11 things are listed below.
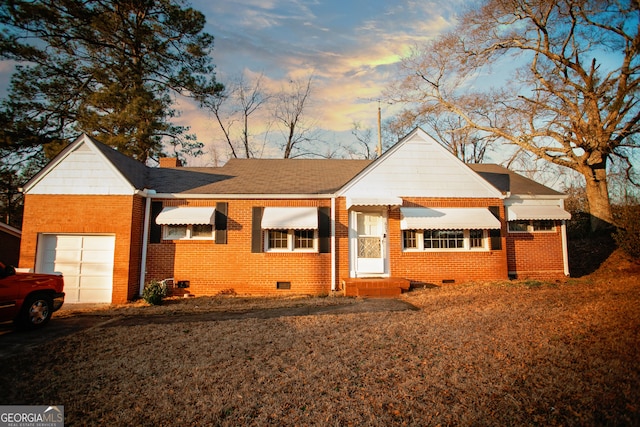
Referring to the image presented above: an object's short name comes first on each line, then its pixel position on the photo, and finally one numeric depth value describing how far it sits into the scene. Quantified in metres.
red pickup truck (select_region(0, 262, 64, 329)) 6.64
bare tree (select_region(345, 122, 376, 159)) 31.60
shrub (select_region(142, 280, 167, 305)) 10.07
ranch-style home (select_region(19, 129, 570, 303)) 10.66
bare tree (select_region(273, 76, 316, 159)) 28.66
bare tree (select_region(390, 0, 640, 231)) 14.09
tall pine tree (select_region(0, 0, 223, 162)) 17.55
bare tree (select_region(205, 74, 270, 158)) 27.88
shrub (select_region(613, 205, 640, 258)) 10.14
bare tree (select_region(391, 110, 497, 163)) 18.81
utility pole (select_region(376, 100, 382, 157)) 21.51
